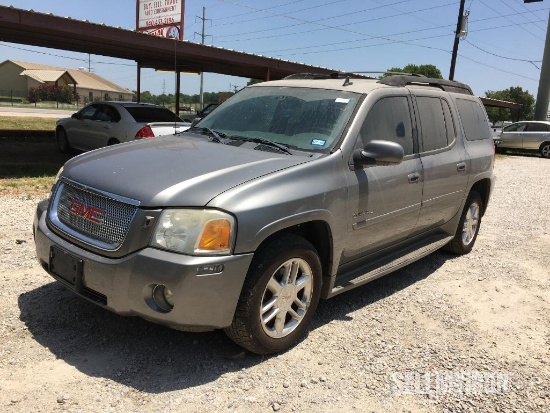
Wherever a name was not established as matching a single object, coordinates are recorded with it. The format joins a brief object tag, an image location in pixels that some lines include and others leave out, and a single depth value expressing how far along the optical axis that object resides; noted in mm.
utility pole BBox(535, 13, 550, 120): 39656
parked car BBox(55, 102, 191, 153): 10008
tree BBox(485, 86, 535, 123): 73125
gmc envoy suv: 2824
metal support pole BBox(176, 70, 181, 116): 18344
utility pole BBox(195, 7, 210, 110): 64750
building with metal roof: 74500
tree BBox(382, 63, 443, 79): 61781
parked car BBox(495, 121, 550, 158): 22453
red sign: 25172
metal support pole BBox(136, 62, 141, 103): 18641
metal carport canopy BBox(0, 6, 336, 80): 10336
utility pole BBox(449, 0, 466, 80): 24781
